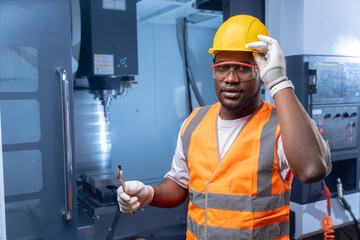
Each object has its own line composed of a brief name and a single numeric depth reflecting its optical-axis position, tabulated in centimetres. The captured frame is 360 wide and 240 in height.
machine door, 168
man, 125
